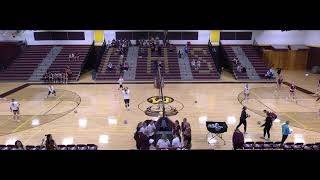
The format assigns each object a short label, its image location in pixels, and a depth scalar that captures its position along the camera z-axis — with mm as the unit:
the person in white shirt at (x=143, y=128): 10338
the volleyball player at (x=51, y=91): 18109
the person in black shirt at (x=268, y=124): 11531
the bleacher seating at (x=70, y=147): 8702
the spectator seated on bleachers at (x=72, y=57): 25573
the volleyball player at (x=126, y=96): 15388
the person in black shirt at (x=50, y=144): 8827
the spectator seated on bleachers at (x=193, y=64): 24694
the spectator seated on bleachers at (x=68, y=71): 23016
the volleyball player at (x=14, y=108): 13773
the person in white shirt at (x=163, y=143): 9124
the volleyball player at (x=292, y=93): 17297
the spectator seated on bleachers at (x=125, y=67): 24144
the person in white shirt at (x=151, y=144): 10011
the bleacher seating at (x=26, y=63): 23328
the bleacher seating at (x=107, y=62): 23328
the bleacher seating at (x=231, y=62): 23489
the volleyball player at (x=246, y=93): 16877
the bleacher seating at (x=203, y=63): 23406
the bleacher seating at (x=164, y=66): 23406
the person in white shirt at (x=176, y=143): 9284
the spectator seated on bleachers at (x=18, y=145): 8703
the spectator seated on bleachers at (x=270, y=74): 22812
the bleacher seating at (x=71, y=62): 23977
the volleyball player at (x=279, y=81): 19556
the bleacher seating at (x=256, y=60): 24500
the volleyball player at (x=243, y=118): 11922
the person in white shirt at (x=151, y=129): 10741
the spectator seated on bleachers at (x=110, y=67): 24219
